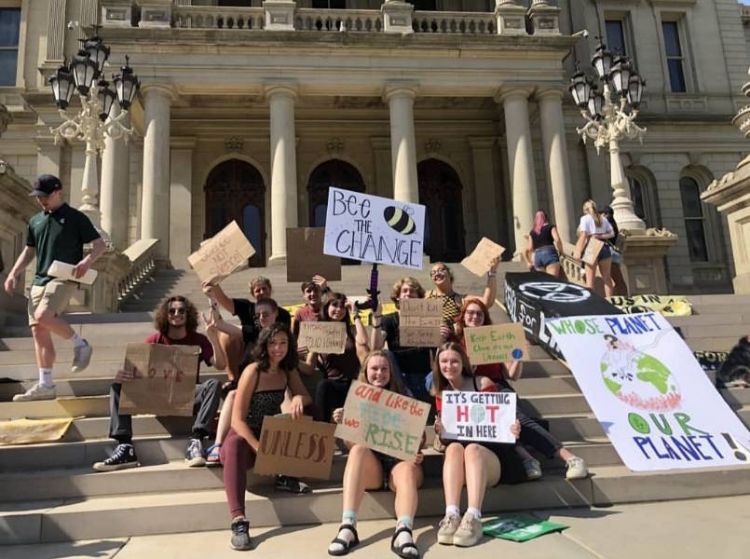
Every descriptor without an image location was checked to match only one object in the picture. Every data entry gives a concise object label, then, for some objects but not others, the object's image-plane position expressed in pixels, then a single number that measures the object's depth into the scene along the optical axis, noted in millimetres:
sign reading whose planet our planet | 4973
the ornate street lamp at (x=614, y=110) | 13805
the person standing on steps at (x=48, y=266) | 6027
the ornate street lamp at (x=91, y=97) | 12164
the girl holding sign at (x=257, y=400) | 4281
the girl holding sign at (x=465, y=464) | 3980
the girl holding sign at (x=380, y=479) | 3820
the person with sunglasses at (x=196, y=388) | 5066
